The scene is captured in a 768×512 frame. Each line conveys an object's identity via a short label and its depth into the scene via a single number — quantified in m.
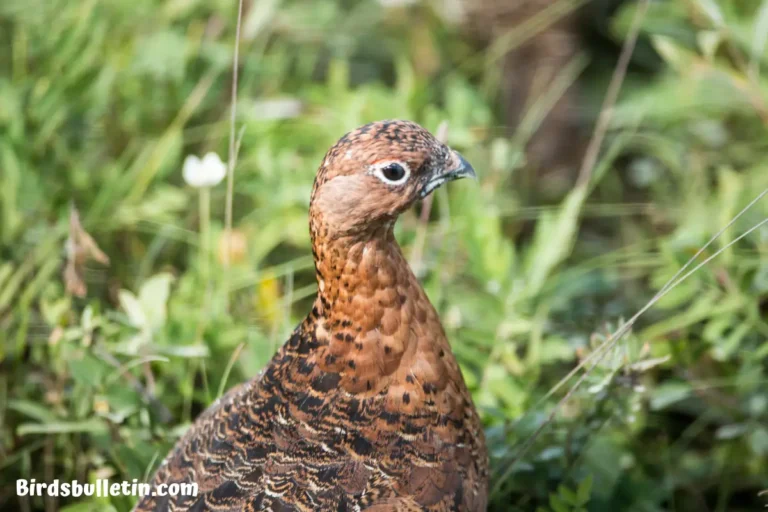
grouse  4.40
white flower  6.16
